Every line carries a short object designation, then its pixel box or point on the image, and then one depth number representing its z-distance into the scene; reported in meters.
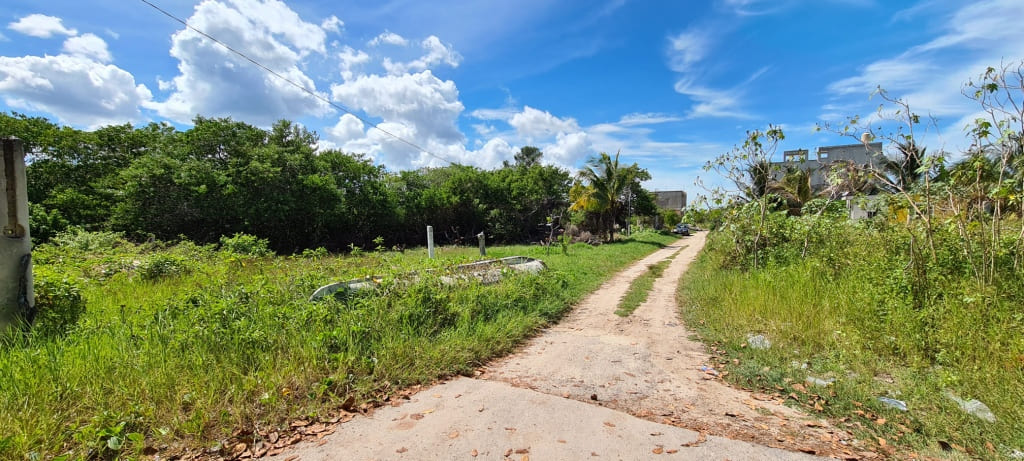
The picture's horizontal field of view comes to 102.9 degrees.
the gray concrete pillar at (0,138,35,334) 3.91
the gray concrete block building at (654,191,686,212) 63.78
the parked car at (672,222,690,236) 41.81
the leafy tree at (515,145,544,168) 52.34
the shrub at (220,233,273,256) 11.72
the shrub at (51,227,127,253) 10.74
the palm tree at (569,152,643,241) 23.47
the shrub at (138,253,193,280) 7.54
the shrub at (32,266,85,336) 4.10
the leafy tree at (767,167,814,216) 17.16
